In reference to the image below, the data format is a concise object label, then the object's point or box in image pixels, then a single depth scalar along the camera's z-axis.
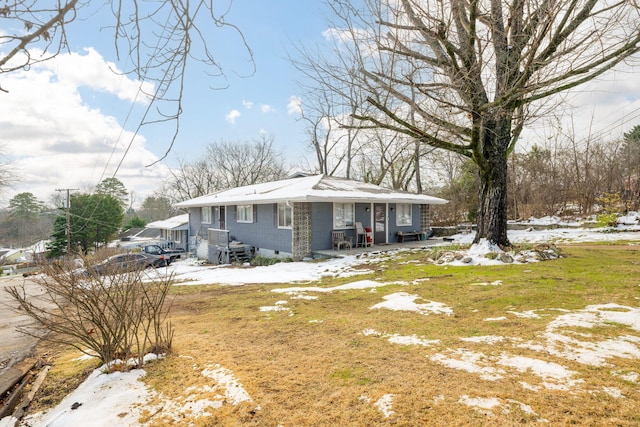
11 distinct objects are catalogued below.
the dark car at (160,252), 19.39
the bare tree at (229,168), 37.31
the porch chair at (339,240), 13.59
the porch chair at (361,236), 14.23
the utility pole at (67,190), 23.21
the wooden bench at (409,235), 15.58
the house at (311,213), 12.84
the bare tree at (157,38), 1.51
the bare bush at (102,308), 3.19
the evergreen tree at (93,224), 26.80
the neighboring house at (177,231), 24.95
